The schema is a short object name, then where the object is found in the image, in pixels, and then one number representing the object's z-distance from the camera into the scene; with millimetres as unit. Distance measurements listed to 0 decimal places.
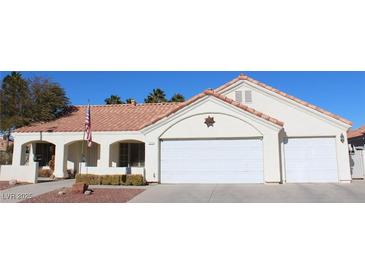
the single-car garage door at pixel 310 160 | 14617
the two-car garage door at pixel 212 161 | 14211
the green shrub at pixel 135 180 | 14383
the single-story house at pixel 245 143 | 14219
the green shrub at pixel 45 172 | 19455
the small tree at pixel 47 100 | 22094
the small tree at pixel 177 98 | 38372
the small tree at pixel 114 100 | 40562
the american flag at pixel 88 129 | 15508
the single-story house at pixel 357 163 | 16078
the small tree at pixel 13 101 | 24072
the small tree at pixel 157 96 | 38969
